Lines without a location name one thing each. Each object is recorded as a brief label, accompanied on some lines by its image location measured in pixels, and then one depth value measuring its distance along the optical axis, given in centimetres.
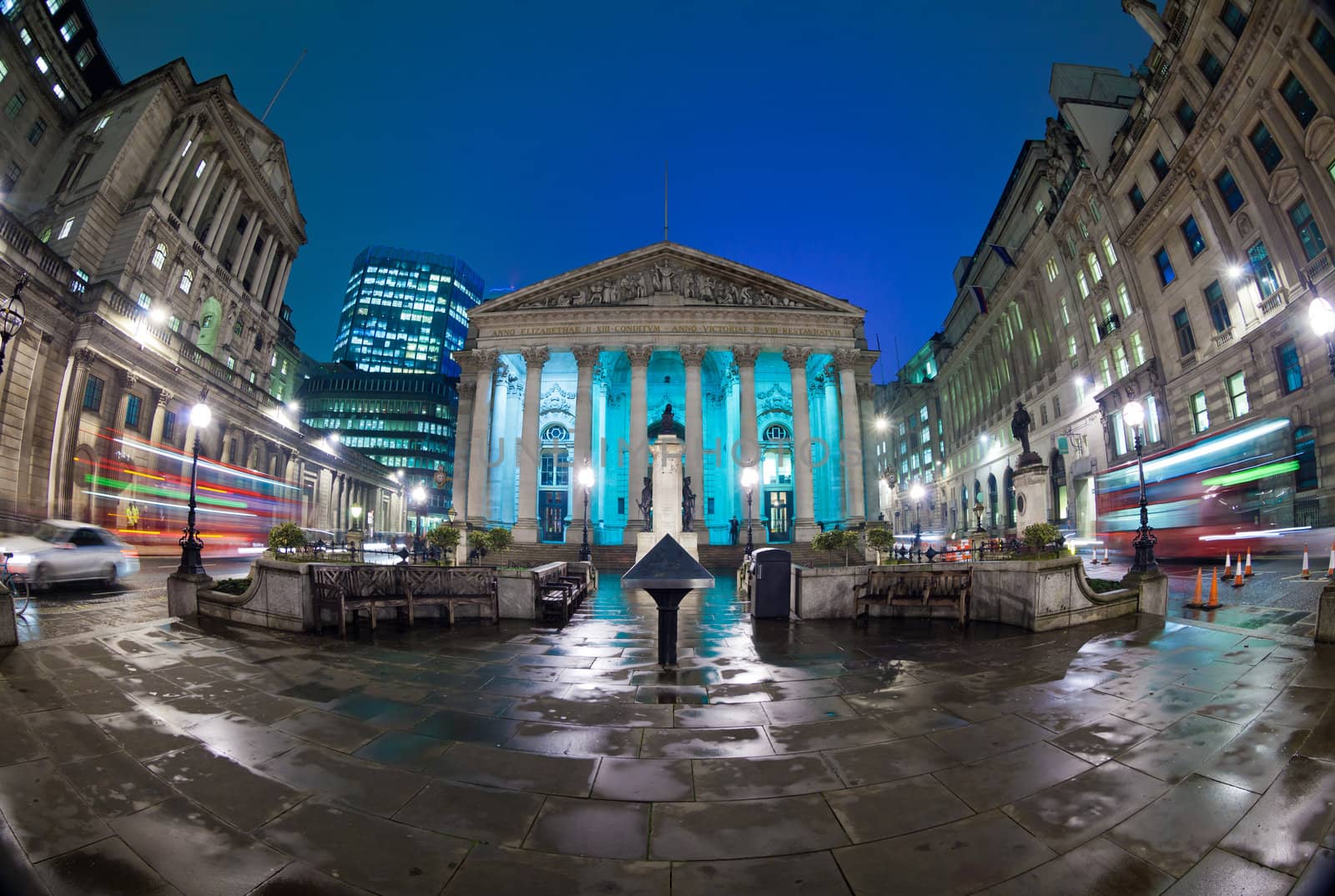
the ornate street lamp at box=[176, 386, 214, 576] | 1103
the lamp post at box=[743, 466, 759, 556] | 3084
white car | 1421
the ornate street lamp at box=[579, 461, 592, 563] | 2809
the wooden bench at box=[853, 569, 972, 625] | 1034
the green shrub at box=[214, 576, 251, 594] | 1089
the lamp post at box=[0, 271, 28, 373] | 916
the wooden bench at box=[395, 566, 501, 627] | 1008
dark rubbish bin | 1118
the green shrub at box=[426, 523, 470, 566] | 1702
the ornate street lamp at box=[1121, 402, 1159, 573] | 1139
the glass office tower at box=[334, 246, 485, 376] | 12850
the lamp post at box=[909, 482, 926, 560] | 2148
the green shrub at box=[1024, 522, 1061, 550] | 1140
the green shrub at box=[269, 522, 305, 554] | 1185
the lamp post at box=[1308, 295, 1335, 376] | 882
